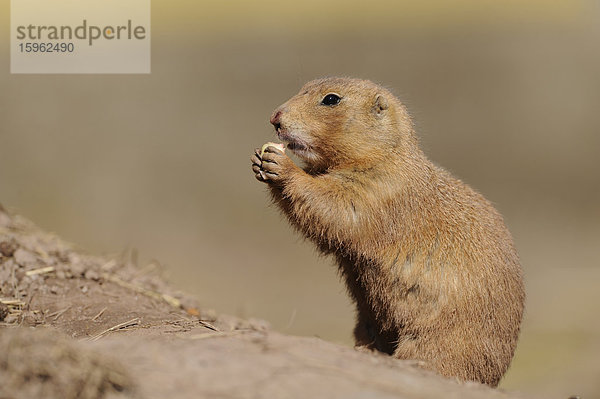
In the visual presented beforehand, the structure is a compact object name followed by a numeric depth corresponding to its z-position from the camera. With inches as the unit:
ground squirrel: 393.1
